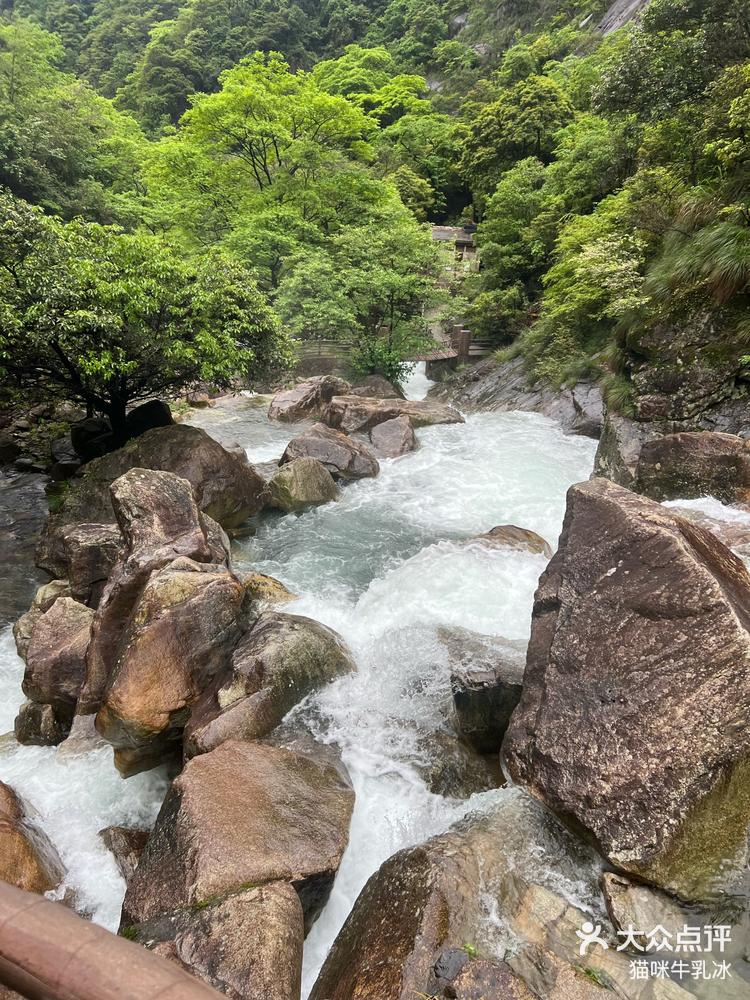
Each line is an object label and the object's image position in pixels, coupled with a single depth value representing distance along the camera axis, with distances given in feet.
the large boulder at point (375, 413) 58.13
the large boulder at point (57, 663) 22.97
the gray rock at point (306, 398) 65.41
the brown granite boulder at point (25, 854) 15.97
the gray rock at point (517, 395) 59.88
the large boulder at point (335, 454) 47.88
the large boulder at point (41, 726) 22.61
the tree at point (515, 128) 97.76
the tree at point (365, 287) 63.57
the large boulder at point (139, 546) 22.15
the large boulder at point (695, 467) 30.66
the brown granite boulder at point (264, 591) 27.45
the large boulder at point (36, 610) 26.94
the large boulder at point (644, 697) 13.70
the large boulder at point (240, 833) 14.06
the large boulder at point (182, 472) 37.42
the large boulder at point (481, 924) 11.65
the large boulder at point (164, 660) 19.67
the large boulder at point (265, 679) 19.17
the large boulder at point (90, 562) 28.55
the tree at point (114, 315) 31.94
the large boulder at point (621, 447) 37.99
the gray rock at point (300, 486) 42.24
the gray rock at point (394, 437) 53.83
